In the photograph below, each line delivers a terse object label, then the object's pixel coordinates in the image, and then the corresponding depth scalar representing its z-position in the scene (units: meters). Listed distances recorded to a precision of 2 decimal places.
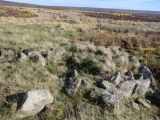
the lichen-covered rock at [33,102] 3.59
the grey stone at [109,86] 4.47
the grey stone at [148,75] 5.28
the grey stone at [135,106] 4.24
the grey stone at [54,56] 5.60
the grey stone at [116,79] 4.76
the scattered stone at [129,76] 5.17
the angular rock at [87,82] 4.47
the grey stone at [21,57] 5.19
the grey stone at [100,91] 4.26
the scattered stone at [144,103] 4.45
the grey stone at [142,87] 4.90
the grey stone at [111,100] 3.94
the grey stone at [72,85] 4.26
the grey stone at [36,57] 5.28
